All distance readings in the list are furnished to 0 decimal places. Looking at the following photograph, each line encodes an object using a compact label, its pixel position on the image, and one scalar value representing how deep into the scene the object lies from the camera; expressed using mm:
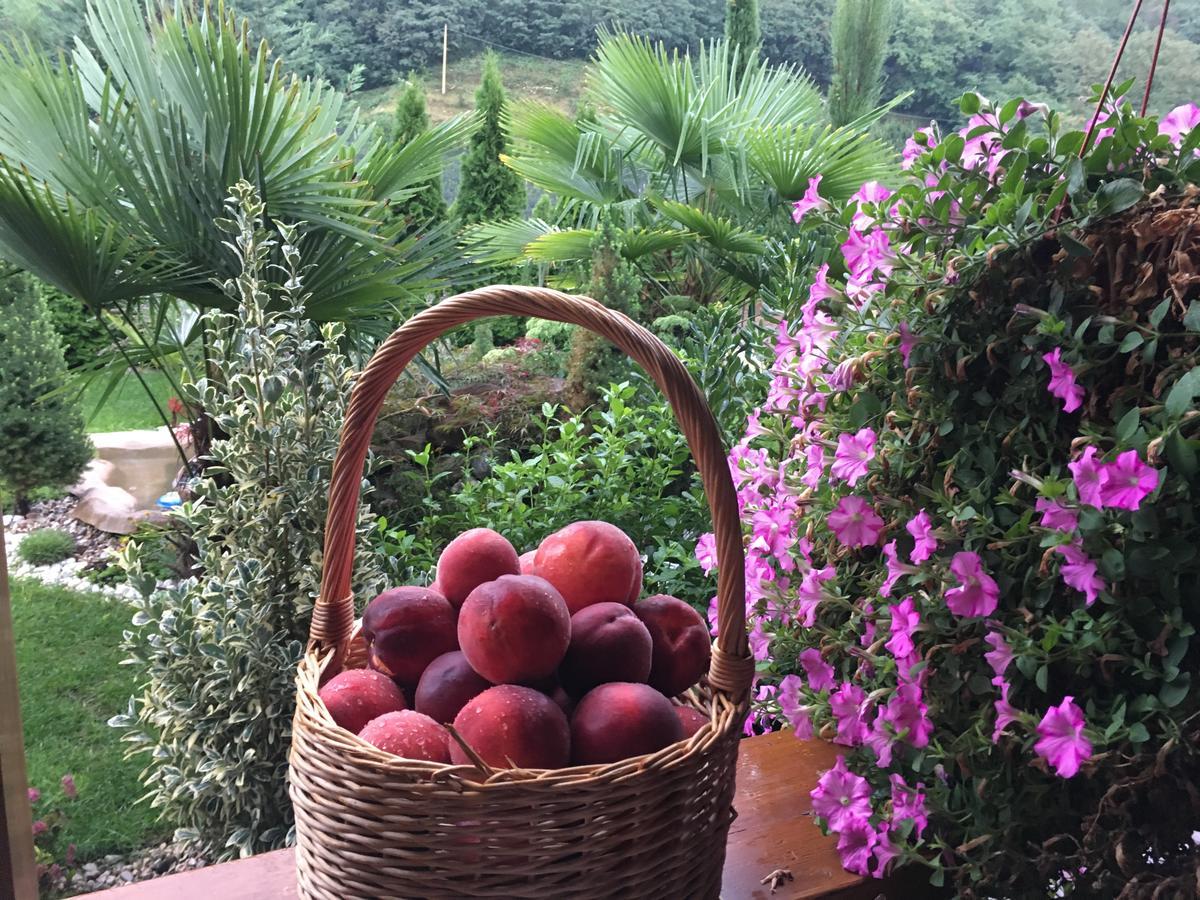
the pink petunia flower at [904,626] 742
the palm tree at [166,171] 1699
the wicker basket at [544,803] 627
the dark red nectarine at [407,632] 803
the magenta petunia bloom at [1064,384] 681
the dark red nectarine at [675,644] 827
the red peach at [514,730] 673
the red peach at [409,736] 678
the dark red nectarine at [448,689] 762
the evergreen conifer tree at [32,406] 2947
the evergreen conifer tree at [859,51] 4566
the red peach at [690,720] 756
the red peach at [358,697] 739
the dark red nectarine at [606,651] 770
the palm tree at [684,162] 2555
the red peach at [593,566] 852
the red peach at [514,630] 719
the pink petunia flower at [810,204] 960
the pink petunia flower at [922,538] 741
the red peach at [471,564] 841
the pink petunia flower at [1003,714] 679
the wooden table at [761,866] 838
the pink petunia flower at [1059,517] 645
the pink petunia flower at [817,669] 856
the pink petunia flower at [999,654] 684
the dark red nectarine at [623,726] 697
